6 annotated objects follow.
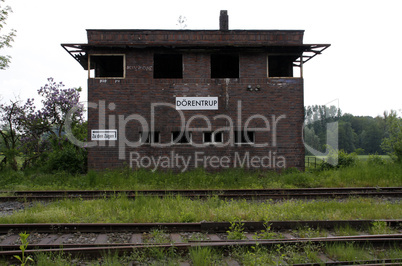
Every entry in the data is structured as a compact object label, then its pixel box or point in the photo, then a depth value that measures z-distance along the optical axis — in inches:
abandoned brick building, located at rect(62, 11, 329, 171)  503.2
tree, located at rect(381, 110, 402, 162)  575.2
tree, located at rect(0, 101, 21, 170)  586.6
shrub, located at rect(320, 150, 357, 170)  529.3
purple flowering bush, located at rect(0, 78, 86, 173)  584.7
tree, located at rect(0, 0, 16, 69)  580.1
